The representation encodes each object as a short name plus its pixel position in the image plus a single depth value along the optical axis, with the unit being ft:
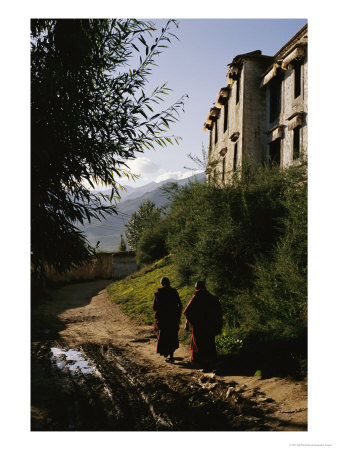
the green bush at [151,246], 87.21
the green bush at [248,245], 22.48
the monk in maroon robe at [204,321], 23.24
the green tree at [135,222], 219.61
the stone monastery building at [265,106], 47.19
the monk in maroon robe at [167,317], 26.18
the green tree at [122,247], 144.55
